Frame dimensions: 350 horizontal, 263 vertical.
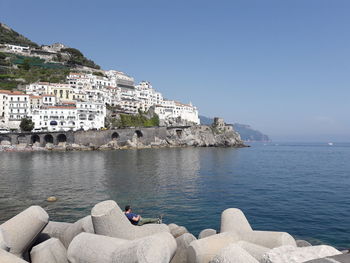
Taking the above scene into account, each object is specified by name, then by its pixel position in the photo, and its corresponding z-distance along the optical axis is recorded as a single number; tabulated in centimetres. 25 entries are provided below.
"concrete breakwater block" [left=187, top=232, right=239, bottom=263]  764
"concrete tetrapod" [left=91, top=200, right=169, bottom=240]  865
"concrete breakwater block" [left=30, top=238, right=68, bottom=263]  880
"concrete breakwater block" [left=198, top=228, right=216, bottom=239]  1151
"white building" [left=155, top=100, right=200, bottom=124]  16488
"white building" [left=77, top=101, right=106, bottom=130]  12125
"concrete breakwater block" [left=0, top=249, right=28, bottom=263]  609
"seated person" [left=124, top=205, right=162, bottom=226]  1243
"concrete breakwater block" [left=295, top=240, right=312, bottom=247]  1130
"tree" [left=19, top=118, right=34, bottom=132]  11162
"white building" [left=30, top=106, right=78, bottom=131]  11612
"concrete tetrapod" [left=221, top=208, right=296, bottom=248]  865
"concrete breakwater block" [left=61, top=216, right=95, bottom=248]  1007
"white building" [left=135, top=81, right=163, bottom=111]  16975
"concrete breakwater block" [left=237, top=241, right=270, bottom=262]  726
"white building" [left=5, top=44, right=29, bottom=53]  17930
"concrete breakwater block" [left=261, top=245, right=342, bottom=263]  600
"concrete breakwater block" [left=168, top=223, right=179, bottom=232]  1332
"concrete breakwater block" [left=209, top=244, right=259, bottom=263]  601
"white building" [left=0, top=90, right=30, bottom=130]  11636
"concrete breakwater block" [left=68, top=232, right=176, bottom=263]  632
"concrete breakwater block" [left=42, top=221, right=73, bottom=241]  1099
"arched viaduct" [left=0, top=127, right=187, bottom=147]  10656
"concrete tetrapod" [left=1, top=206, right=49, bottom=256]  879
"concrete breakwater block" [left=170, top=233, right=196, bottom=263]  846
